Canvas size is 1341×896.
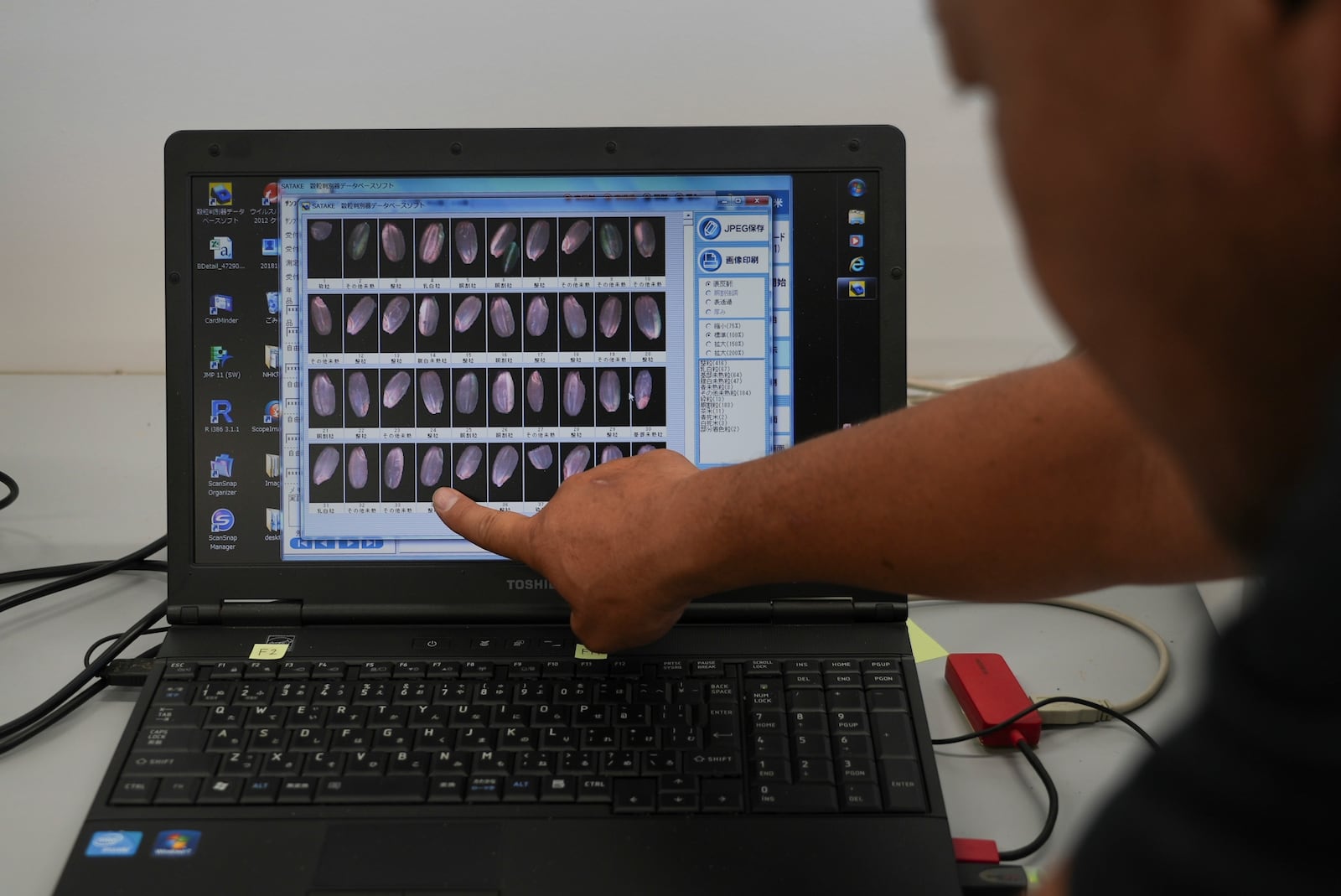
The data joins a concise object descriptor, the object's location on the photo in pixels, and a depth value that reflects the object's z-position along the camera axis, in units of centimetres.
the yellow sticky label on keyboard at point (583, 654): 67
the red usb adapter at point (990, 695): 66
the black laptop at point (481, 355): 71
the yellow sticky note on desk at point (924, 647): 77
